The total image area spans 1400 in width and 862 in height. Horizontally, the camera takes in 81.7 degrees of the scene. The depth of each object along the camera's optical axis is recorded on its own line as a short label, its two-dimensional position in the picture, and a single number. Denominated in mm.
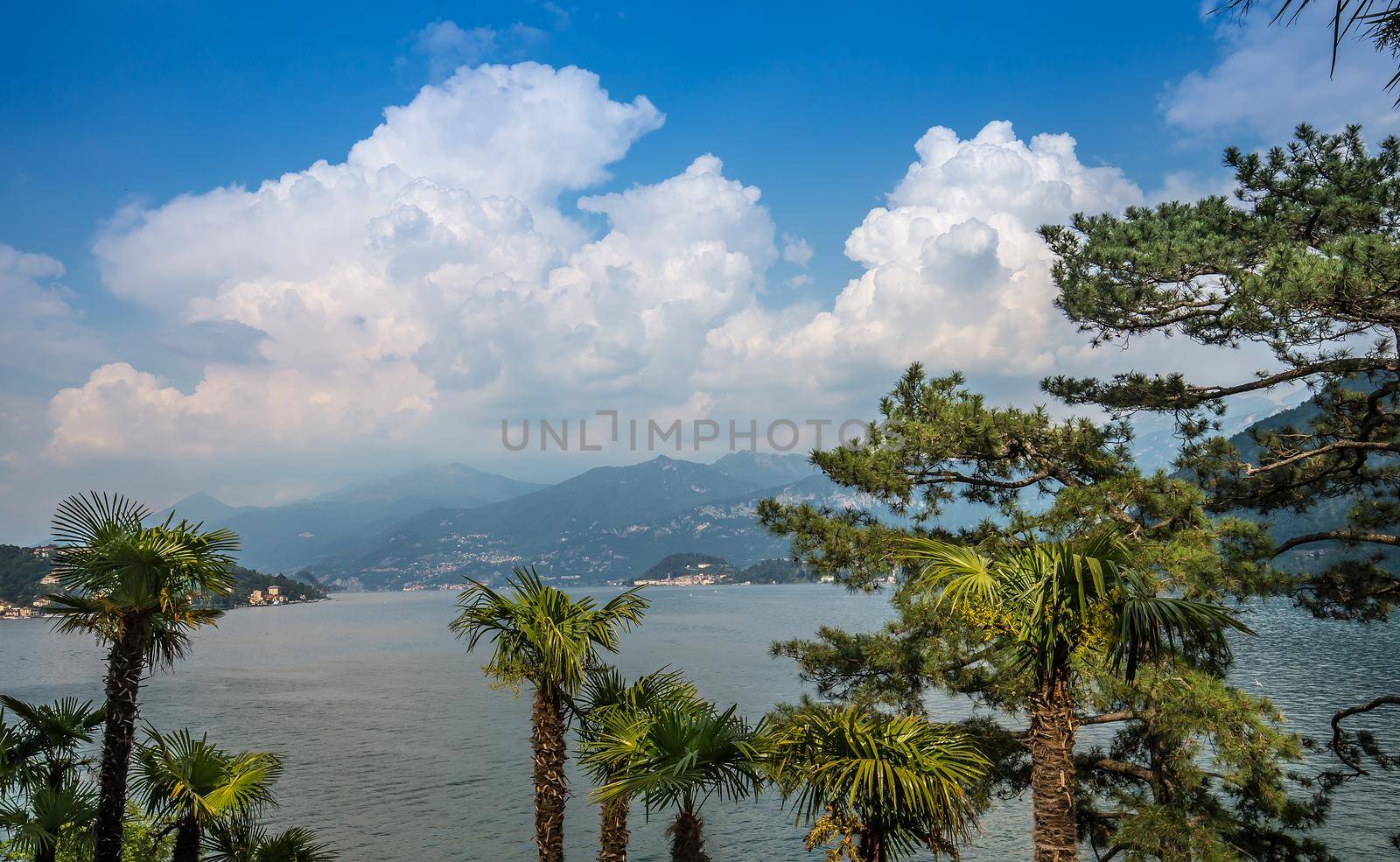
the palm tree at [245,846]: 13641
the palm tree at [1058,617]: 7262
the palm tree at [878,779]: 8195
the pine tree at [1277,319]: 13641
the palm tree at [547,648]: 10375
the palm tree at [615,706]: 10477
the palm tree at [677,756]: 9086
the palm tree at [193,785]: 12422
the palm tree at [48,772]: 12039
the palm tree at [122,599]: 10719
